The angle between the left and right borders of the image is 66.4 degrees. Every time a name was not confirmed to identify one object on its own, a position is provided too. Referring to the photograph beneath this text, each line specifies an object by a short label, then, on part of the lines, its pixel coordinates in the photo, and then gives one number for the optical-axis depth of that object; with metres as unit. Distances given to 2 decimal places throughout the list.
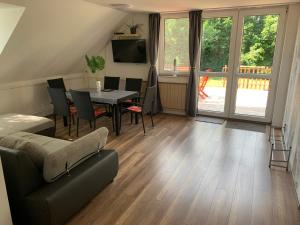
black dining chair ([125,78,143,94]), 4.88
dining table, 3.93
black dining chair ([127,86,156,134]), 4.11
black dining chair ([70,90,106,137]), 3.73
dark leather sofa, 1.72
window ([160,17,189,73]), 5.12
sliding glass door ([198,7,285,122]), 4.45
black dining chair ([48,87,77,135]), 4.02
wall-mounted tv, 5.38
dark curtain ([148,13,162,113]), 5.10
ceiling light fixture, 4.18
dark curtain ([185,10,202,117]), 4.76
